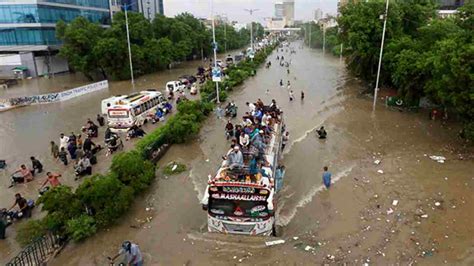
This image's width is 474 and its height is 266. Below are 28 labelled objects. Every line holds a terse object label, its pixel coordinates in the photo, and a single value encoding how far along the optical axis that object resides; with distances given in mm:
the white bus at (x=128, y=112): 24739
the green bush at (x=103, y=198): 12992
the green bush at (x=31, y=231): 11664
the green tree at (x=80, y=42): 46562
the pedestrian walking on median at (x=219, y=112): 29617
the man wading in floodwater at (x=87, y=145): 20219
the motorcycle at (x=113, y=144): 21141
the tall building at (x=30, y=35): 52803
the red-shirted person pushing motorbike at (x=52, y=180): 15844
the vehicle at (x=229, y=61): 64225
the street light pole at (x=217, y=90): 33900
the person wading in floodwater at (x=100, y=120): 27094
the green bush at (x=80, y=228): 12195
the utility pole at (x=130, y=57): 47312
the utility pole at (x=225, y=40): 99106
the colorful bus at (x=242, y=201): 11055
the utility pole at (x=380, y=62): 29650
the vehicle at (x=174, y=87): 38375
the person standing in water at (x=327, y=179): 16297
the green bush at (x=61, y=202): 12336
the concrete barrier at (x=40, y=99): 34500
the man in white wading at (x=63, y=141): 20844
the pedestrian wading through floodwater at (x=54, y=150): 20703
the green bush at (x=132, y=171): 15232
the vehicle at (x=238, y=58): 73988
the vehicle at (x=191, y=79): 45241
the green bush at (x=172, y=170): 18641
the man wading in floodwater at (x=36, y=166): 18664
